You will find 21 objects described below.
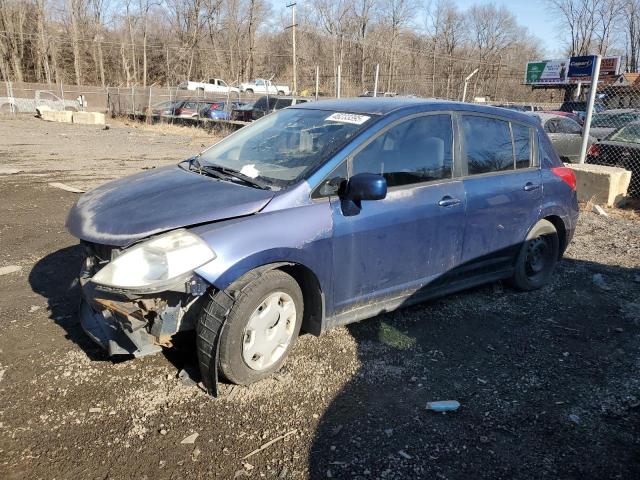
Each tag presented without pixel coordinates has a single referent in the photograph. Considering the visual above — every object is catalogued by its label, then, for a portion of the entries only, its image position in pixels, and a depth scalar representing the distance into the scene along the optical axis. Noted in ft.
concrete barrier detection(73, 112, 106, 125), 81.00
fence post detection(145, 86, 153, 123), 88.43
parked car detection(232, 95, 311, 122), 72.74
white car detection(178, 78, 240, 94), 149.38
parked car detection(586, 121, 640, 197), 31.17
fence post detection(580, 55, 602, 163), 29.01
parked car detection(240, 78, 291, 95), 154.03
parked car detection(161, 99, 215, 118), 89.74
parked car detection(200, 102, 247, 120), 87.92
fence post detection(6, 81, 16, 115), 90.53
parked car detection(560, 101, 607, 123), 74.54
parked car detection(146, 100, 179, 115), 92.83
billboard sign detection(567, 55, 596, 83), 122.21
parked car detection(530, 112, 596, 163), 40.93
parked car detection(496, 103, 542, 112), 82.07
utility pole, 101.07
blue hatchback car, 9.32
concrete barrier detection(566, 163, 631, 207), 28.37
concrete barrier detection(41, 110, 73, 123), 81.92
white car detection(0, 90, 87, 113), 93.74
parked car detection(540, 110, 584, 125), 63.61
